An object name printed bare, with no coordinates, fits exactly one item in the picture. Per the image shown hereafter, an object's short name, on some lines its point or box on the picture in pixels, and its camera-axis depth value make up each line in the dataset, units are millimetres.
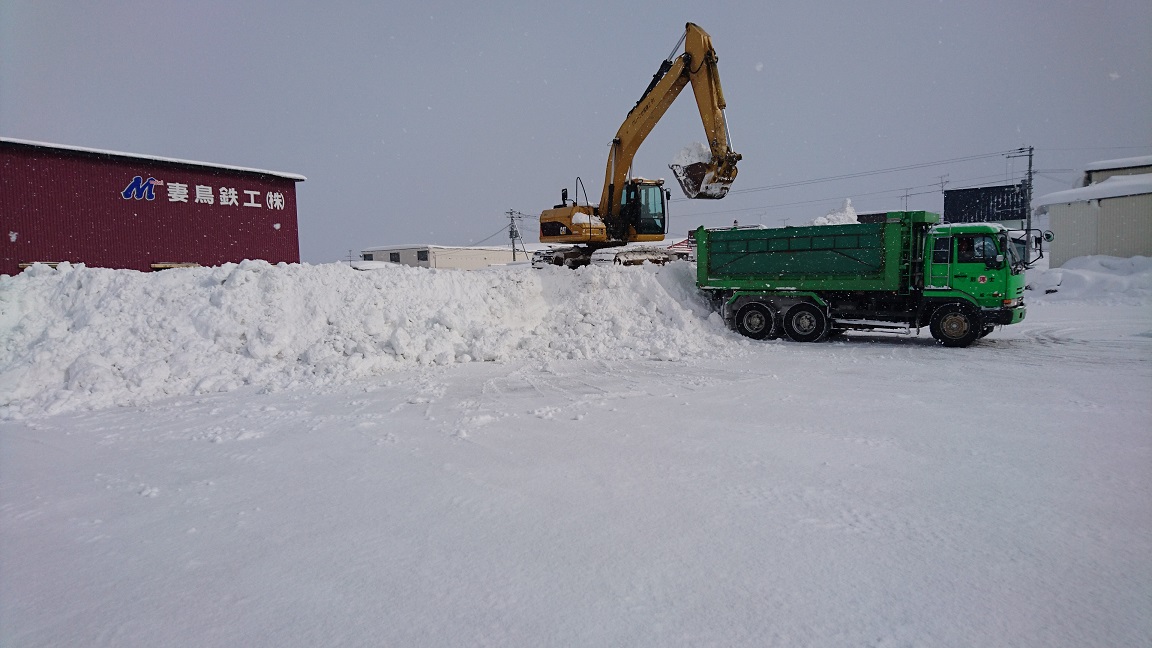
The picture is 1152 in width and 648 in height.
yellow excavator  14000
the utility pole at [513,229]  58312
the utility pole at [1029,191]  38981
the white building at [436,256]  54781
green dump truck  12523
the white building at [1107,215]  29672
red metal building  18234
